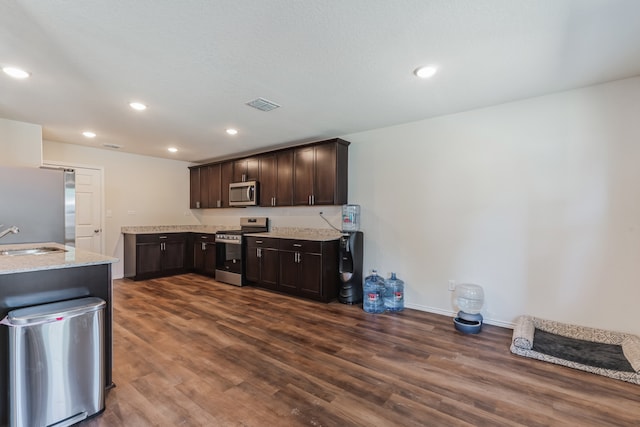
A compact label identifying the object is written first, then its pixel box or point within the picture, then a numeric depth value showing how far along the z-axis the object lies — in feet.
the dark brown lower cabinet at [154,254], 17.25
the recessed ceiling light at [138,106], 10.34
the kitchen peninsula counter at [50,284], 5.54
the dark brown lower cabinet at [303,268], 13.42
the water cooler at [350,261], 13.24
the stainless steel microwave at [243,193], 17.20
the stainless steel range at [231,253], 16.56
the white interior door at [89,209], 16.49
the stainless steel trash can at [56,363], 5.22
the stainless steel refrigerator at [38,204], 10.69
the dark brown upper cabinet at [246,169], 17.47
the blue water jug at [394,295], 12.51
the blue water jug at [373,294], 12.23
